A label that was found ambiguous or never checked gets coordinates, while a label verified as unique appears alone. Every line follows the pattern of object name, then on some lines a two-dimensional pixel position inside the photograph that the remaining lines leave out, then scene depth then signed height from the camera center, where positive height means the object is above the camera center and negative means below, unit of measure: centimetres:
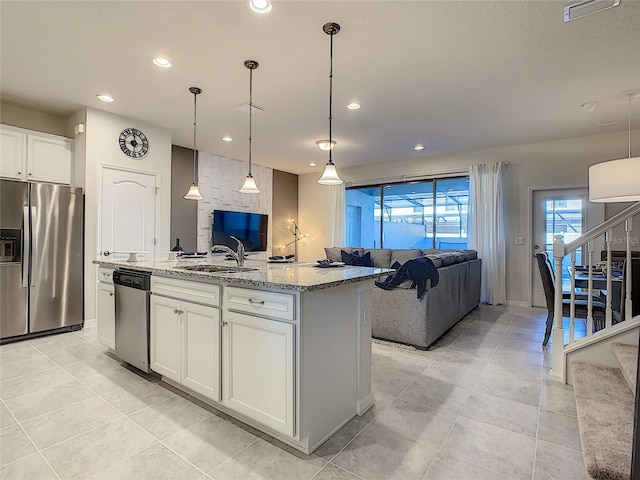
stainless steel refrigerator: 346 -22
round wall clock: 431 +127
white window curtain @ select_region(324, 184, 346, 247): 731 +54
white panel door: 416 +35
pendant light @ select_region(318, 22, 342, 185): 285 +56
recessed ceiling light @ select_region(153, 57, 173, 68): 287 +155
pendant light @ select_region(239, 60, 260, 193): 316 +52
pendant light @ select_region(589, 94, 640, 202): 235 +45
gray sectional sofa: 331 -73
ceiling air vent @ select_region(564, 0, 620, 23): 208 +149
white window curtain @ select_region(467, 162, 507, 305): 547 +23
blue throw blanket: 325 -35
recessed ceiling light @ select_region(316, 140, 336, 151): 440 +130
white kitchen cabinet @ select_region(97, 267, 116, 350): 299 -66
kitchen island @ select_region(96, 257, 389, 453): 169 -61
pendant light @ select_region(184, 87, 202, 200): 347 +57
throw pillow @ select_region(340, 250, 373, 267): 512 -30
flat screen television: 607 +20
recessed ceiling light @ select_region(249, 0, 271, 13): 214 +153
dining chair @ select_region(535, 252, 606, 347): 296 -60
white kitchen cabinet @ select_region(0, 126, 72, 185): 363 +95
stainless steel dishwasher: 257 -63
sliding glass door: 623 +52
